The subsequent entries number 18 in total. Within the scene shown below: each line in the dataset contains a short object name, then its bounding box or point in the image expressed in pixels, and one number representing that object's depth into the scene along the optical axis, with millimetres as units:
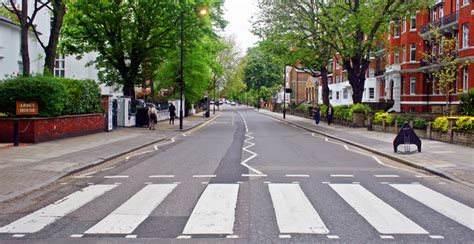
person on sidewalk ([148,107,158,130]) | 29781
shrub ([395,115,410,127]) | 25781
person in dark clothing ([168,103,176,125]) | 36938
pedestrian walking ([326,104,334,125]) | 38625
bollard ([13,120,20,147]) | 17016
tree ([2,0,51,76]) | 20344
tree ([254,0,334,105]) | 35469
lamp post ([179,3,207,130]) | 26797
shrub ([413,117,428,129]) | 23234
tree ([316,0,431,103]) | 31969
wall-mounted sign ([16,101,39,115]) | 18469
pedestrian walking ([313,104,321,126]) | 37372
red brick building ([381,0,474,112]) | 35969
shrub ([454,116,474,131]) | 18750
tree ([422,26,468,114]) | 32703
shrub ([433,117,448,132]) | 20953
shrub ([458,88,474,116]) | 25484
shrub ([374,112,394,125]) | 28100
